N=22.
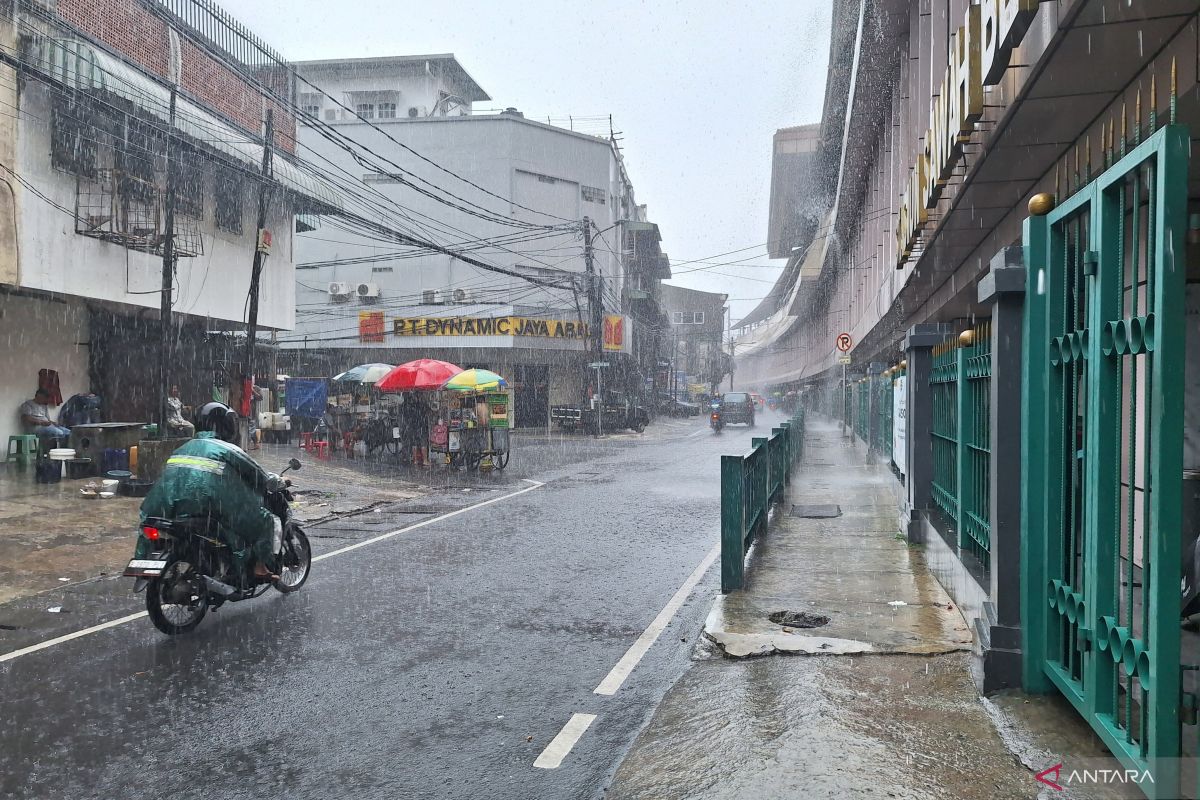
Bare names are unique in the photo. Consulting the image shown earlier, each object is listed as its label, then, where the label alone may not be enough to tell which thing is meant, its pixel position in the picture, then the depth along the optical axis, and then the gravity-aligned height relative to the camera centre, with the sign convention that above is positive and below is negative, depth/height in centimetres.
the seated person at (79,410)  1794 -31
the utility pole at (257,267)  1867 +282
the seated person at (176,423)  1772 -56
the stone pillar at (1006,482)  426 -40
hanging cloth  1831 +25
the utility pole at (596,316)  3556 +346
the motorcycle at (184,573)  607 -127
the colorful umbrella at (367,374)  2512 +70
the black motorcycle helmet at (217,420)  692 -19
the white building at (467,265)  4081 +682
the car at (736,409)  4125 -39
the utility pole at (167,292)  1557 +188
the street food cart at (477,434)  1941 -80
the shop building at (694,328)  8769 +755
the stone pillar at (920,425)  900 -23
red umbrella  1966 +48
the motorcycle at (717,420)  3772 -84
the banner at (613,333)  4184 +325
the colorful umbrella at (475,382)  1927 +37
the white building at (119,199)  1562 +416
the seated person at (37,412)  1764 -36
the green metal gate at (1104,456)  276 -20
